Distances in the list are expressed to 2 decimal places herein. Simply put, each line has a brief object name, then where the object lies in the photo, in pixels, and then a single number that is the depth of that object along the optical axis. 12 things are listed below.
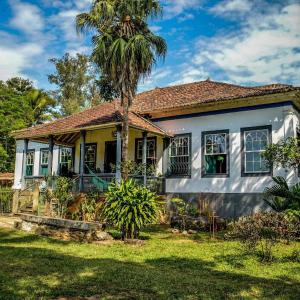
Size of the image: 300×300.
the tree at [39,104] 39.53
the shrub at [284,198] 10.98
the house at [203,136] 14.88
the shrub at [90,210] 14.29
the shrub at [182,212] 13.84
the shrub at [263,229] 8.23
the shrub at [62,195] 14.81
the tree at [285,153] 10.58
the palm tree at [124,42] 12.87
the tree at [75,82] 41.88
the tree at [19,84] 44.72
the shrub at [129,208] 10.26
